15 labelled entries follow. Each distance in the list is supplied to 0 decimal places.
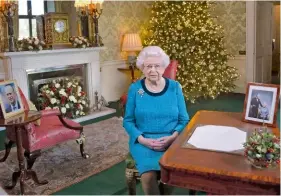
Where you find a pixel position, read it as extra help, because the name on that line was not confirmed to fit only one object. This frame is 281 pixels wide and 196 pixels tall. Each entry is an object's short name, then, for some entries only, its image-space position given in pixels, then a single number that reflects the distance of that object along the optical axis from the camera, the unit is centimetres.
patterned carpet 311
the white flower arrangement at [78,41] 547
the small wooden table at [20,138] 282
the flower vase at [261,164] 140
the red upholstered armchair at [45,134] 311
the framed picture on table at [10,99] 295
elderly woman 216
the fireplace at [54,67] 484
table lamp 634
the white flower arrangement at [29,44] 487
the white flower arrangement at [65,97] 507
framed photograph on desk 188
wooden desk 134
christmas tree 606
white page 165
